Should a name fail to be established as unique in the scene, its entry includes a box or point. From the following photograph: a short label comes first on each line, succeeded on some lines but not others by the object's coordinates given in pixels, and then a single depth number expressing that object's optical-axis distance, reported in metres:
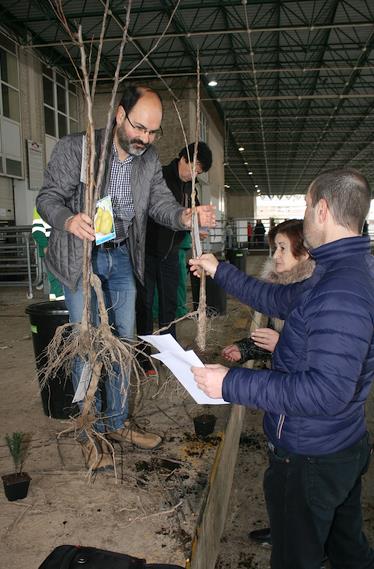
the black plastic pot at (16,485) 1.58
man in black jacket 2.94
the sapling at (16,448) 1.63
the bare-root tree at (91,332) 1.57
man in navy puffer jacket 1.02
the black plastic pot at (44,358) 2.21
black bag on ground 1.06
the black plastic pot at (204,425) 2.15
